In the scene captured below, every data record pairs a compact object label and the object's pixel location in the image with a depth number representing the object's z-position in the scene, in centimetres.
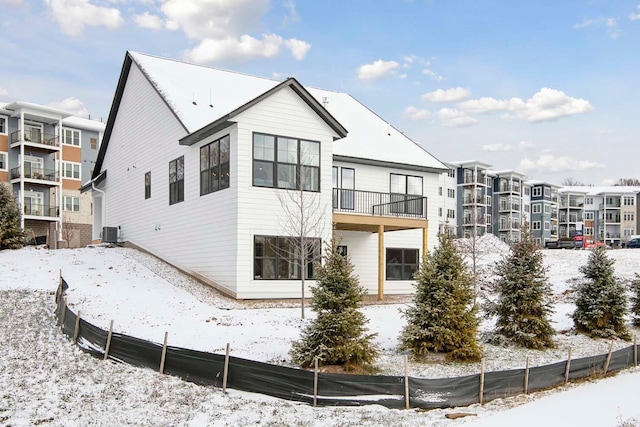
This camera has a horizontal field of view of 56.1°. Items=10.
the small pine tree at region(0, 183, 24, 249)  2775
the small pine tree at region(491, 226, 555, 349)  1612
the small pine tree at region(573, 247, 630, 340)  1838
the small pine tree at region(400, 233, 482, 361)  1412
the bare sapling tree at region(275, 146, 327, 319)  2130
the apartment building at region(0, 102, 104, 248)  4453
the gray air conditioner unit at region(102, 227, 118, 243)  2990
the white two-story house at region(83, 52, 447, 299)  2098
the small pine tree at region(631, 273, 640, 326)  2077
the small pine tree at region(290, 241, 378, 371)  1267
